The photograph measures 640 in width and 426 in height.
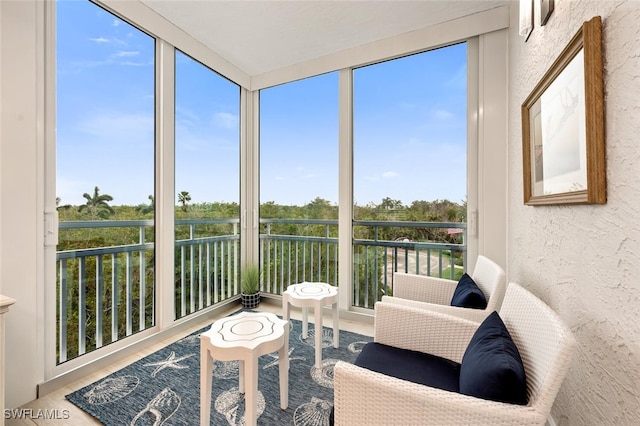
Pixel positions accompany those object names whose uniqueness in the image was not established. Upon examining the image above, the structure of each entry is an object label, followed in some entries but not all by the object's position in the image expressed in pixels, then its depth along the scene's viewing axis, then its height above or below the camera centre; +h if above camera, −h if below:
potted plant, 3.27 -0.83
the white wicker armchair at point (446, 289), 1.53 -0.50
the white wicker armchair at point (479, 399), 0.77 -0.53
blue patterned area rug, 1.53 -1.06
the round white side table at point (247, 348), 1.30 -0.64
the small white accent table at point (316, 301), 2.00 -0.64
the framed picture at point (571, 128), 0.95 +0.35
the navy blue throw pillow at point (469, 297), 1.57 -0.46
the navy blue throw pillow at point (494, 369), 0.82 -0.48
